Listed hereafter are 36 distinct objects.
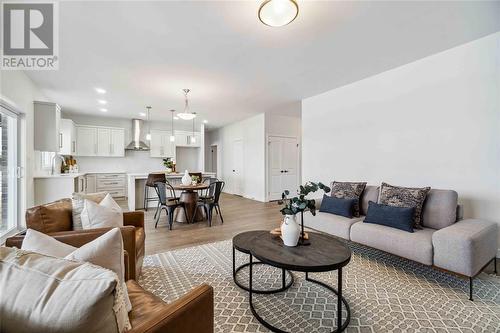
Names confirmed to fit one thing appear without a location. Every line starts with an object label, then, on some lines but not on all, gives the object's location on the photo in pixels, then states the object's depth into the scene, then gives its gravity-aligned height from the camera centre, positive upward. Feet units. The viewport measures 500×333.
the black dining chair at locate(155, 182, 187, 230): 13.56 -2.37
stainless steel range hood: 24.64 +2.90
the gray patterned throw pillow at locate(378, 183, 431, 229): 8.69 -1.32
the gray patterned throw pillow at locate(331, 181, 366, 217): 10.68 -1.27
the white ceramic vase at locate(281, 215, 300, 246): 6.28 -1.81
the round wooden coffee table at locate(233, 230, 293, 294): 6.68 -2.39
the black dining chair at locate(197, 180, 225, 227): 14.19 -2.36
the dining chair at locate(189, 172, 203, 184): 18.71 -0.88
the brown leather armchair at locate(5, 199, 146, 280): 5.15 -1.63
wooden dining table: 14.69 -2.54
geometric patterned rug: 5.52 -3.79
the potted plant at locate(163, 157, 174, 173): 20.19 +0.13
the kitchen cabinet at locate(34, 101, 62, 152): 14.08 +2.35
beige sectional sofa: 6.49 -2.40
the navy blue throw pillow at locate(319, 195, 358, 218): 10.28 -1.90
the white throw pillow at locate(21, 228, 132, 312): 3.35 -1.28
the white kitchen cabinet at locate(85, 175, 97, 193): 22.64 -1.93
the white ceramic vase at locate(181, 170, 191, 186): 15.76 -1.06
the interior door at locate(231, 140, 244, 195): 26.16 -0.52
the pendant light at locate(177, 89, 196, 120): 15.29 +3.38
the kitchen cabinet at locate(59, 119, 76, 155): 19.82 +2.47
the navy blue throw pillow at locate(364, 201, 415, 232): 8.21 -1.92
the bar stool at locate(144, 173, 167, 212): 17.02 -1.01
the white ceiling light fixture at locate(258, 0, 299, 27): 6.36 +4.37
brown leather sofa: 2.72 -2.02
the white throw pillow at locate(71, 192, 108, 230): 6.53 -1.26
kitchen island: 17.38 -1.72
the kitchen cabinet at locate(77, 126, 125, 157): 23.02 +2.41
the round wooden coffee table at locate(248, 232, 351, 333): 5.19 -2.27
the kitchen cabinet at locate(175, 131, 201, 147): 27.40 +3.10
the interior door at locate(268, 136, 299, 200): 22.70 -0.04
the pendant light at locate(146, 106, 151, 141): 20.45 +5.02
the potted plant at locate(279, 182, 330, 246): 6.28 -1.48
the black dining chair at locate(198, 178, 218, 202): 14.92 -2.02
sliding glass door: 11.59 -0.47
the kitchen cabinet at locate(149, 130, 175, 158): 26.16 +2.28
